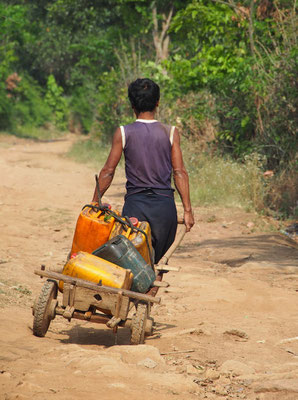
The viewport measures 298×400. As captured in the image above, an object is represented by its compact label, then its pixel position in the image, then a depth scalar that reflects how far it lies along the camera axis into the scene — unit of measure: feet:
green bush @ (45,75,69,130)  257.55
